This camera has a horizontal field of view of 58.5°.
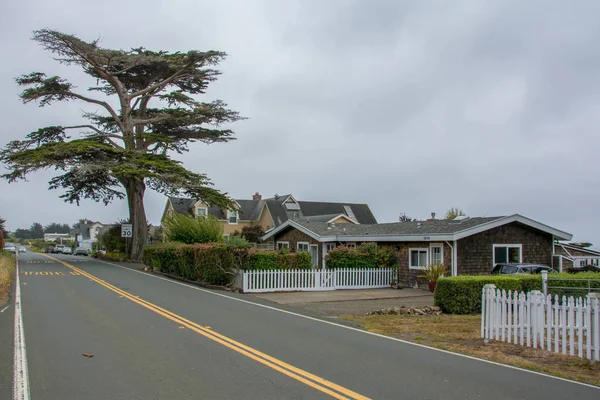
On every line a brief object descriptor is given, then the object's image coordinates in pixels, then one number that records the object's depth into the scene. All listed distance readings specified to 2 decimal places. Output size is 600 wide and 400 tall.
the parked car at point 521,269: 20.91
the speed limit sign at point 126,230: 45.12
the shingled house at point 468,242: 23.77
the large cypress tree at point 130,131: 38.88
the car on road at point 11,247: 62.59
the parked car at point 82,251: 68.62
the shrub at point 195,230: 34.09
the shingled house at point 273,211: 62.56
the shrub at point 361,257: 25.56
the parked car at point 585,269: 23.67
